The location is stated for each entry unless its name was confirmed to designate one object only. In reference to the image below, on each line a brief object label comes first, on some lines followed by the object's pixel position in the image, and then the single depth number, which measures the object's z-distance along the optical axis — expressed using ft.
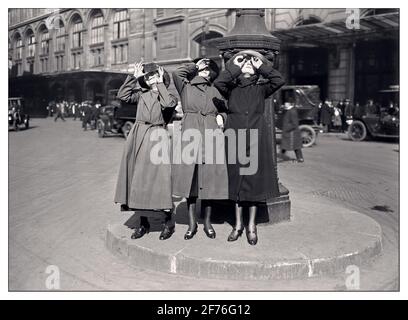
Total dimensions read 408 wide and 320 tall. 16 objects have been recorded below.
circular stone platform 12.00
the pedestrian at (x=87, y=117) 77.15
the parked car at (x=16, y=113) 68.49
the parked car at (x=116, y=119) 55.16
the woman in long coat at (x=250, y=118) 13.42
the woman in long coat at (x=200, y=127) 13.80
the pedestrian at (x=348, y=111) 65.43
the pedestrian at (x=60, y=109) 111.18
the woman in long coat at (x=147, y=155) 13.56
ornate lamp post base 15.14
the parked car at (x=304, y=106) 47.42
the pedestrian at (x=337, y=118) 65.41
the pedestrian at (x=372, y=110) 52.70
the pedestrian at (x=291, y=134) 35.27
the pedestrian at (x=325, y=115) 62.03
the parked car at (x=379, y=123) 48.57
